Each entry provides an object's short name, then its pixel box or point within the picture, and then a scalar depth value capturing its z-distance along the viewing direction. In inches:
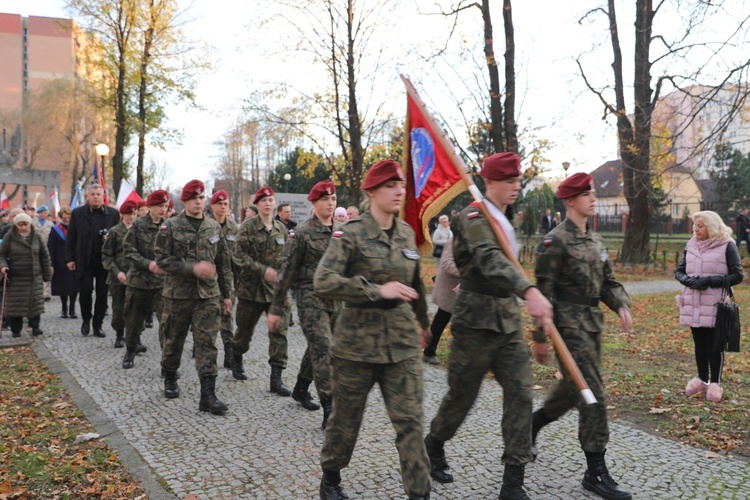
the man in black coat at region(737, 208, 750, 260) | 832.1
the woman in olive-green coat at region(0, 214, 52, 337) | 399.9
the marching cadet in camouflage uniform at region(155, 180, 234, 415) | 245.0
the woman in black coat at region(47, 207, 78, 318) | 470.8
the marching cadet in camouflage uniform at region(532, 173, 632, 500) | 165.8
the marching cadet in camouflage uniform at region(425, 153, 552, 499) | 155.2
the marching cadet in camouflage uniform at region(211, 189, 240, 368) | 313.4
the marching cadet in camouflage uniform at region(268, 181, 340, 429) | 221.8
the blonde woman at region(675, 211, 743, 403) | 255.4
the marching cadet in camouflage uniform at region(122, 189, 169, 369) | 319.3
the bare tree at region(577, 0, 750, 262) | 653.9
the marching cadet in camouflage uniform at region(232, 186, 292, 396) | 270.8
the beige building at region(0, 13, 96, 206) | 2221.9
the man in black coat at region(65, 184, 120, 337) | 407.2
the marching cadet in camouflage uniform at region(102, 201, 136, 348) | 362.6
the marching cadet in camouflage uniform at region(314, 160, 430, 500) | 144.2
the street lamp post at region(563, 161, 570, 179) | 929.5
